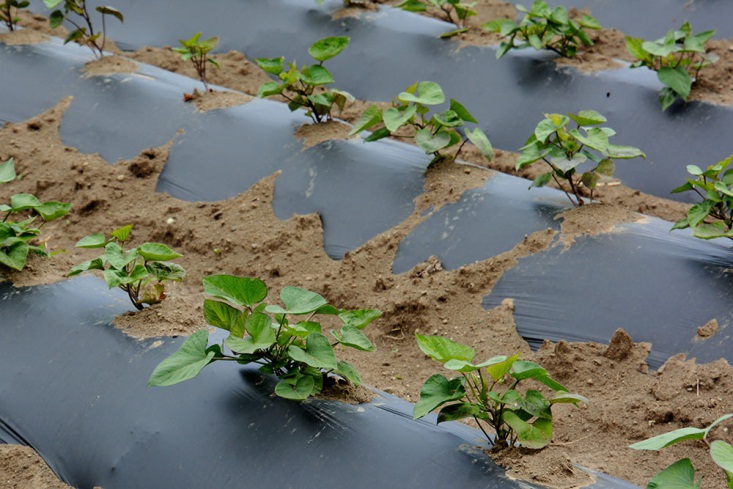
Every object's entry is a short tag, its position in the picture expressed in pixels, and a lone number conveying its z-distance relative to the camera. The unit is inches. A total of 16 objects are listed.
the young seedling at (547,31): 318.7
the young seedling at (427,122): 253.6
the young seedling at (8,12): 368.1
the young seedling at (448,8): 352.9
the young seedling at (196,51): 316.8
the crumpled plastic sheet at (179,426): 166.1
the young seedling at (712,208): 214.2
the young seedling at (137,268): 197.3
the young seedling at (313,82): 279.4
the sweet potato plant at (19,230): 219.5
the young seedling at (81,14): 341.7
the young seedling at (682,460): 130.6
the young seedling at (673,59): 294.8
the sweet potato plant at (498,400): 158.4
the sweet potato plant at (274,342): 168.7
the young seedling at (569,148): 231.9
